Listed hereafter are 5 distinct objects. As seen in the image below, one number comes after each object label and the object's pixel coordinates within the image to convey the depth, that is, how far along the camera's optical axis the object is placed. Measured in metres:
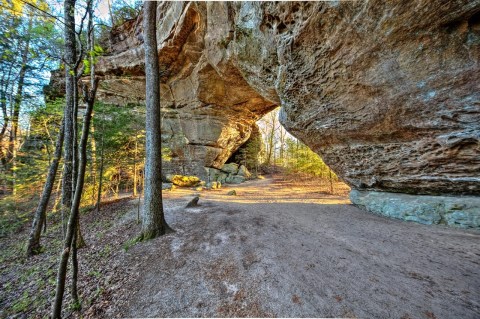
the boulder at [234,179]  16.68
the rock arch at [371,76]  3.52
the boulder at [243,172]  18.42
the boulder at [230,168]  17.86
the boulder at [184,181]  13.55
